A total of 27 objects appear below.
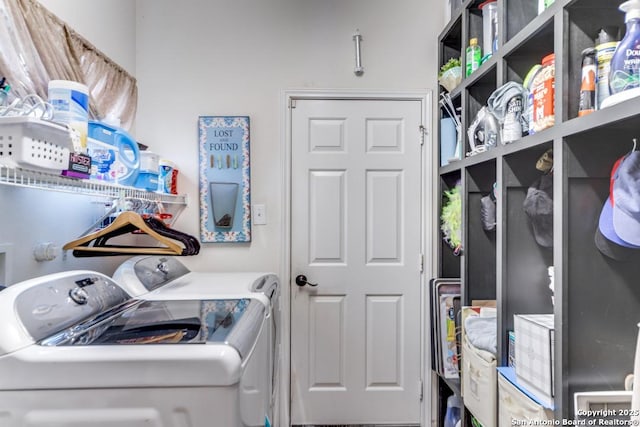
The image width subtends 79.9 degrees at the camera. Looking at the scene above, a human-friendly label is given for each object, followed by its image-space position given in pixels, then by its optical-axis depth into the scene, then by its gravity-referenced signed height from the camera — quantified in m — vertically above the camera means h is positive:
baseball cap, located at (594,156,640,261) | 1.04 -0.05
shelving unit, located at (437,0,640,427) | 1.13 -0.06
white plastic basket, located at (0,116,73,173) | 1.03 +0.21
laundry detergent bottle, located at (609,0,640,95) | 0.95 +0.41
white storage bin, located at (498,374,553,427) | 1.20 -0.64
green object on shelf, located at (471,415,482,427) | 1.70 -0.93
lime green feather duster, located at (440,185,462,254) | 2.14 -0.01
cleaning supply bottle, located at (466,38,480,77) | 1.87 +0.80
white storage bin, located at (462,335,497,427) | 1.51 -0.70
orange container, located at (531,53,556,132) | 1.22 +0.40
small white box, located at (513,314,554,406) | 1.18 -0.45
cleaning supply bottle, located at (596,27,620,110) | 1.03 +0.43
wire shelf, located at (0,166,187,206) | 1.06 +0.11
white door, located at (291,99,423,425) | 2.41 -0.29
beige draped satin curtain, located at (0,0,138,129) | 1.36 +0.68
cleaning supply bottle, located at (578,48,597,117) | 1.08 +0.38
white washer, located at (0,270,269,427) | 0.86 -0.37
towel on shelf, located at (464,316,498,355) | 1.60 -0.50
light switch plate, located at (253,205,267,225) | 2.40 +0.02
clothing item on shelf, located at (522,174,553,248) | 1.37 +0.04
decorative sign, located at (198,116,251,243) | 2.37 +0.28
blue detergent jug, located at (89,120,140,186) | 1.54 +0.27
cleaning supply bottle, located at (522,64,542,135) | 1.34 +0.43
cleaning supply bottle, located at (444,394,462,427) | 2.10 -1.08
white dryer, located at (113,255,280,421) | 1.50 -0.30
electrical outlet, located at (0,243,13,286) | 1.34 -0.17
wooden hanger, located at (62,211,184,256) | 1.52 -0.10
